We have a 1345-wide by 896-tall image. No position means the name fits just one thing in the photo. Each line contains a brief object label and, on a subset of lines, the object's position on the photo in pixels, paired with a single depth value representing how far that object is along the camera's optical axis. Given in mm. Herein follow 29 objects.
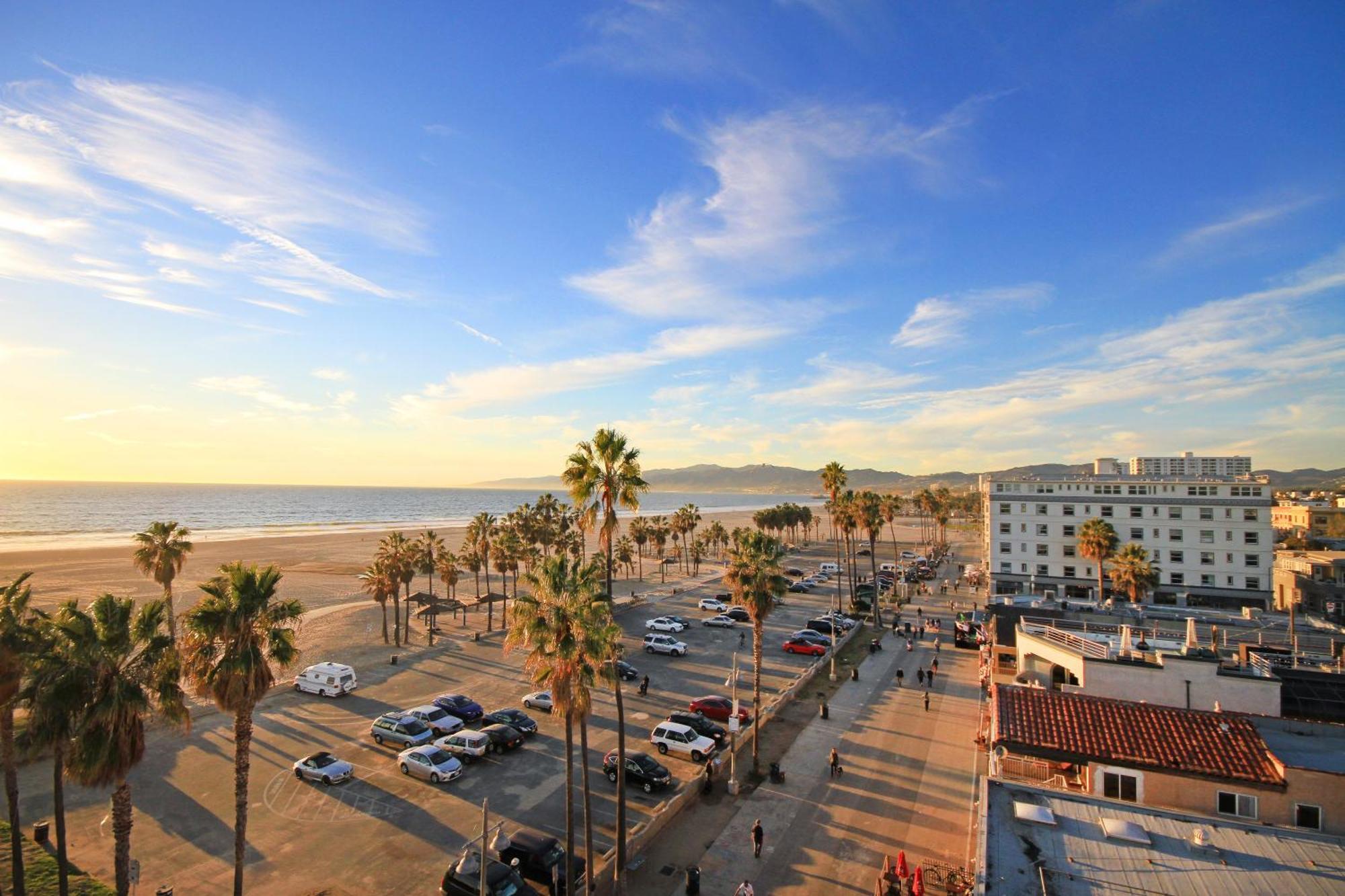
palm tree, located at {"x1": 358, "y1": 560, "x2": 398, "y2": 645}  48156
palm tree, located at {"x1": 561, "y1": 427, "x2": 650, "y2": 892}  29703
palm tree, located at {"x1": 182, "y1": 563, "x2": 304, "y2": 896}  16938
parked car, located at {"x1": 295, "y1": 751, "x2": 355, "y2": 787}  25938
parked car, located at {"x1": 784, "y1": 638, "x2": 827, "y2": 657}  46781
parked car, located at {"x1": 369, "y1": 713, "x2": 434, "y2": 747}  29172
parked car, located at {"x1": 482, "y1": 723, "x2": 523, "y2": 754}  29203
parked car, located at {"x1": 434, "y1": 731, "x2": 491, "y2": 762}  28078
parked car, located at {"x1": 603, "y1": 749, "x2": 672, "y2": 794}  25797
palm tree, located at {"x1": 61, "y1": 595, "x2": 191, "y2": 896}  15898
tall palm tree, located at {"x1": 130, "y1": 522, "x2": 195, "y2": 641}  41906
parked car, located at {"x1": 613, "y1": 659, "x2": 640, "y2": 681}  39562
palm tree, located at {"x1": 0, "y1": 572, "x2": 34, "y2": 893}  16609
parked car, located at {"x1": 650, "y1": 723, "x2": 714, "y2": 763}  29219
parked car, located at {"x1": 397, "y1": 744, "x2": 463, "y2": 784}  26188
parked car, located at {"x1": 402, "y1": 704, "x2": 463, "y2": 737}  30500
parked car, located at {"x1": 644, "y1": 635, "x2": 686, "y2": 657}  45812
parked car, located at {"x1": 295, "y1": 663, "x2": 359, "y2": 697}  36688
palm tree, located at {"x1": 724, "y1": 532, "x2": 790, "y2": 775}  28656
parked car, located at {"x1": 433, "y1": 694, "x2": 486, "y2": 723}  32531
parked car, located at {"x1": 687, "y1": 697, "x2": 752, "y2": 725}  34000
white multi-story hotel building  60438
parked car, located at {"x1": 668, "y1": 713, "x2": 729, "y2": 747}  31172
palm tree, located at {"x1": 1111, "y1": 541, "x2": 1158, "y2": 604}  54062
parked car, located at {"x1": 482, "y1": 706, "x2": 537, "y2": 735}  30734
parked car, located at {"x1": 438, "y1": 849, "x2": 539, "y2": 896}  18453
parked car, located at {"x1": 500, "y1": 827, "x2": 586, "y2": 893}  19781
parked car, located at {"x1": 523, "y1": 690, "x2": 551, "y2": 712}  34406
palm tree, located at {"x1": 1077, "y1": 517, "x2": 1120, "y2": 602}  60688
